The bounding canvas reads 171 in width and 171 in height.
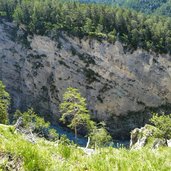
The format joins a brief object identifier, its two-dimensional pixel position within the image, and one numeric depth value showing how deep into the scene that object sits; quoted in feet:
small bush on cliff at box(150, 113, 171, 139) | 94.39
